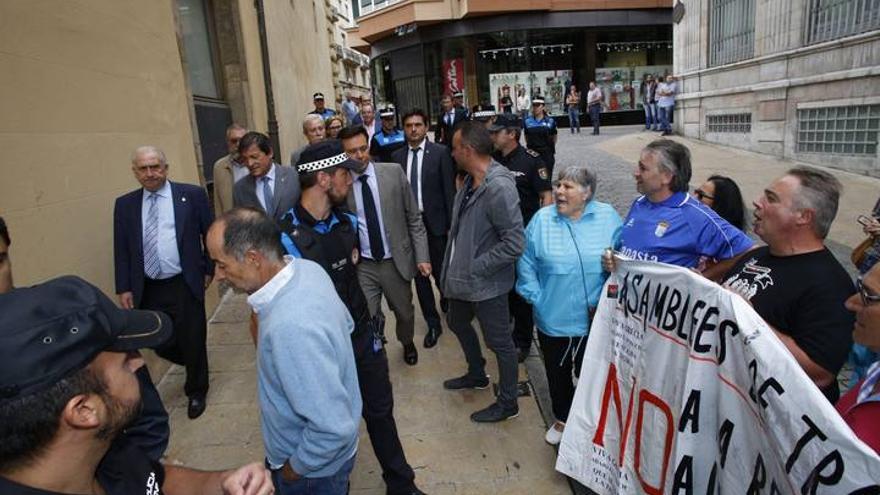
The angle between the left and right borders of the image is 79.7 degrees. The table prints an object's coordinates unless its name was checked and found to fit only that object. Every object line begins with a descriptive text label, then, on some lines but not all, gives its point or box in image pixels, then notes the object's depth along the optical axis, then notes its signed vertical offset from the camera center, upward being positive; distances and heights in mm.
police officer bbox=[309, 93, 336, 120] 10742 +764
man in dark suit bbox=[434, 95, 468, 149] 9298 +272
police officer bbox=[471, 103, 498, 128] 7214 +211
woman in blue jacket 3104 -826
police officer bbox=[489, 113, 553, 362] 5168 -389
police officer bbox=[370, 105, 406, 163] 7402 -69
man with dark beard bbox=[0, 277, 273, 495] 1062 -474
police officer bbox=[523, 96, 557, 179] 7945 -155
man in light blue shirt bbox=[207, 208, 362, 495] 1808 -728
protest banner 1534 -1056
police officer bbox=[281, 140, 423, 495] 2693 -599
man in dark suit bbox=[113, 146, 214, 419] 3826 -741
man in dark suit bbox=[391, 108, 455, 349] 5090 -611
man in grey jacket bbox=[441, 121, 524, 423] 3309 -702
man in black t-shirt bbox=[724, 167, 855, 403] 2037 -685
